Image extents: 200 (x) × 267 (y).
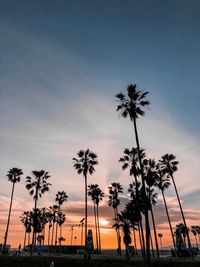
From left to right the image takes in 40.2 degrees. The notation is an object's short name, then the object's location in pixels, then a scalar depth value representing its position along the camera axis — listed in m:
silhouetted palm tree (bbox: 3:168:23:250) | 72.44
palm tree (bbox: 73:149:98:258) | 57.84
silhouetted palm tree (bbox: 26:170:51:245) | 63.63
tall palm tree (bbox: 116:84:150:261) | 38.88
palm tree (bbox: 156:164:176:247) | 65.81
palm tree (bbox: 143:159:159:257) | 48.78
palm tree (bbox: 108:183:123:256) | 84.06
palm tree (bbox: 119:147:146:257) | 45.76
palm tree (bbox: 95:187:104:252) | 86.44
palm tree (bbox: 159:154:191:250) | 64.19
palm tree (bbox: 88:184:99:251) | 86.38
